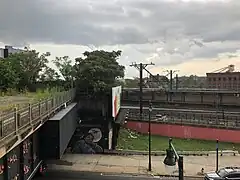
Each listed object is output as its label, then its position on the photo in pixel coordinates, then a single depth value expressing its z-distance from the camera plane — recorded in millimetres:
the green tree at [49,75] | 30274
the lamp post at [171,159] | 8356
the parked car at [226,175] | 15217
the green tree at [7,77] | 23263
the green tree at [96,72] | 26569
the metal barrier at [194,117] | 29983
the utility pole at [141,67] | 36066
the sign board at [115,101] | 26042
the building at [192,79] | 110580
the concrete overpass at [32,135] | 8972
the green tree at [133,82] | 79366
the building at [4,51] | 47642
